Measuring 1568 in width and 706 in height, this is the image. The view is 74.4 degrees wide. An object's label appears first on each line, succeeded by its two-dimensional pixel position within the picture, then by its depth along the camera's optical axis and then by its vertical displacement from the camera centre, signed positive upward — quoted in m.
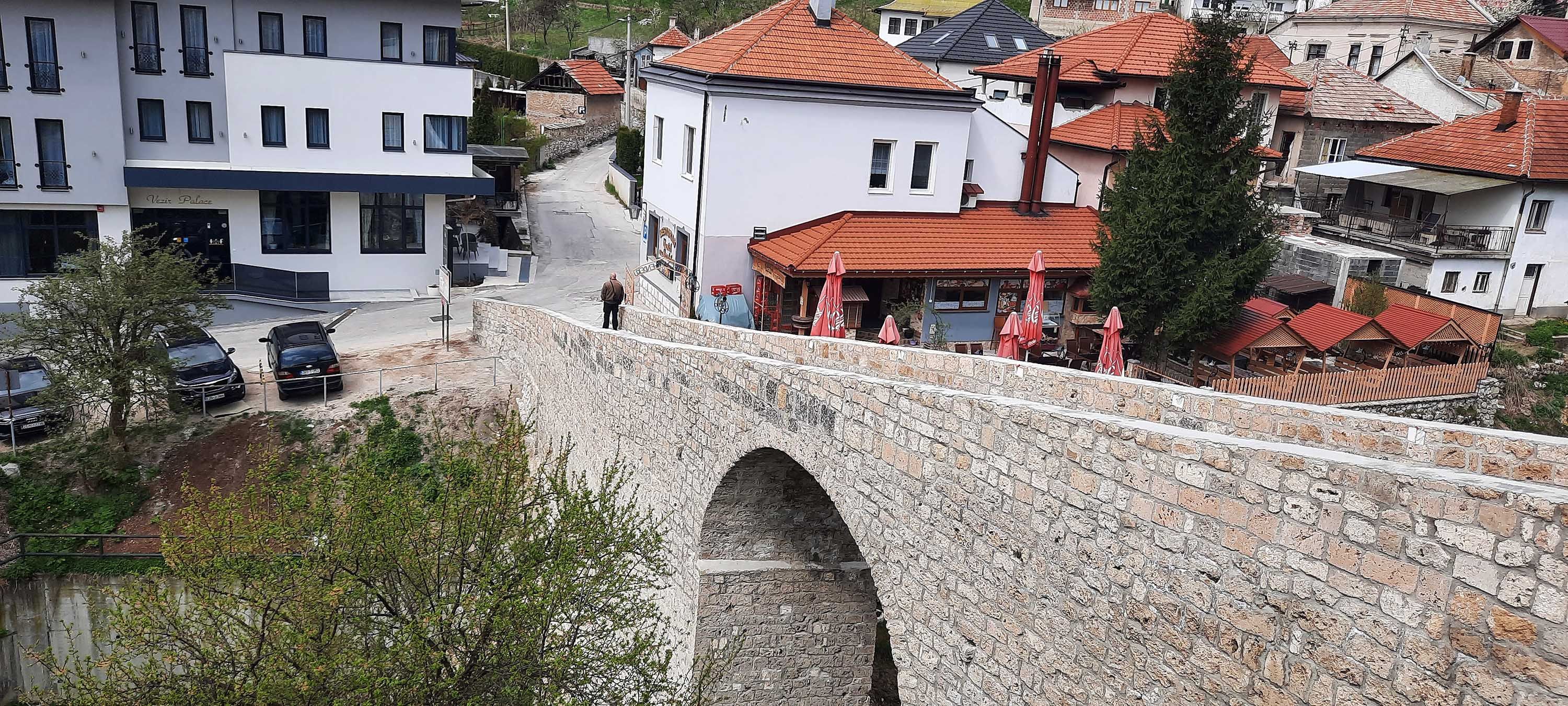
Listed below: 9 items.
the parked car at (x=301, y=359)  19.81 -4.65
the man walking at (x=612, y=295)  18.73 -2.76
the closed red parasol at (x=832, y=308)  16.78 -2.39
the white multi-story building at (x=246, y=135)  23.72 -0.63
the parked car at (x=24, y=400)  18.30 -5.37
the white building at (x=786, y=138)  19.70 +0.39
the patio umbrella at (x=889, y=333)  15.63 -2.51
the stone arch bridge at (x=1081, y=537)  4.80 -2.23
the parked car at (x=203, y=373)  19.23 -4.91
